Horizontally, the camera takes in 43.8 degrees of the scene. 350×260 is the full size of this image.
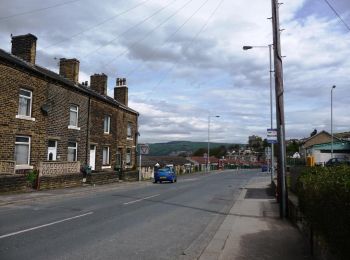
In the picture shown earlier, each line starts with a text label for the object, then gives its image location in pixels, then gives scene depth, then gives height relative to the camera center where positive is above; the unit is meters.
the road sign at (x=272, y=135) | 16.35 +1.38
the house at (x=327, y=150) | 56.75 +3.08
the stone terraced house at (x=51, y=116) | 22.86 +3.41
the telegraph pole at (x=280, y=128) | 13.21 +1.34
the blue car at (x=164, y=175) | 37.78 -0.41
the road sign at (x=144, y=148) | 40.62 +2.05
